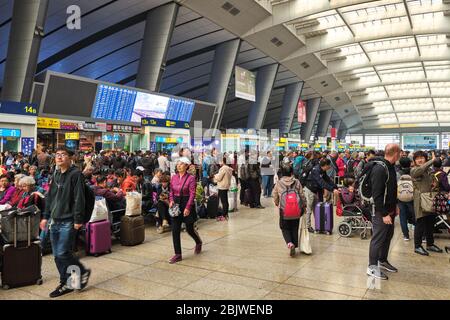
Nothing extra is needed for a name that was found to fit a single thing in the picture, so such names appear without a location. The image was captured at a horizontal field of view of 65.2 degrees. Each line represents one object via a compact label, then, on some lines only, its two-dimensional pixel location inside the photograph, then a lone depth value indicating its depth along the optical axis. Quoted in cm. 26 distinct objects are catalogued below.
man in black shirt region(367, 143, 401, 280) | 395
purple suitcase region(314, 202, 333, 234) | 656
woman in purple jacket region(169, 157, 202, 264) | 477
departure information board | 1719
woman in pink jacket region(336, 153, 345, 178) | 1245
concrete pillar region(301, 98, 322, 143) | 4635
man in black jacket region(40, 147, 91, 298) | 357
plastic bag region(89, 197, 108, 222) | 518
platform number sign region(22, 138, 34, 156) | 1249
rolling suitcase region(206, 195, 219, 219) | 820
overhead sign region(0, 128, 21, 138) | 1173
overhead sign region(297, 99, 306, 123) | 3753
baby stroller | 633
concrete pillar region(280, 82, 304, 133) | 3606
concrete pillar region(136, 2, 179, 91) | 1877
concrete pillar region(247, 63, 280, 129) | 3005
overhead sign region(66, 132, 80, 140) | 1589
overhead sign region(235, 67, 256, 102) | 2494
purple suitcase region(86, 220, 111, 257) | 504
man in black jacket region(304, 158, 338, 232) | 633
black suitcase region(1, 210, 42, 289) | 375
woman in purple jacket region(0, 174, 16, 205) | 491
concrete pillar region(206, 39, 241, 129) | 2472
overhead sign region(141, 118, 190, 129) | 1794
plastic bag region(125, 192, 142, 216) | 588
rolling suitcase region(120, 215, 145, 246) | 565
